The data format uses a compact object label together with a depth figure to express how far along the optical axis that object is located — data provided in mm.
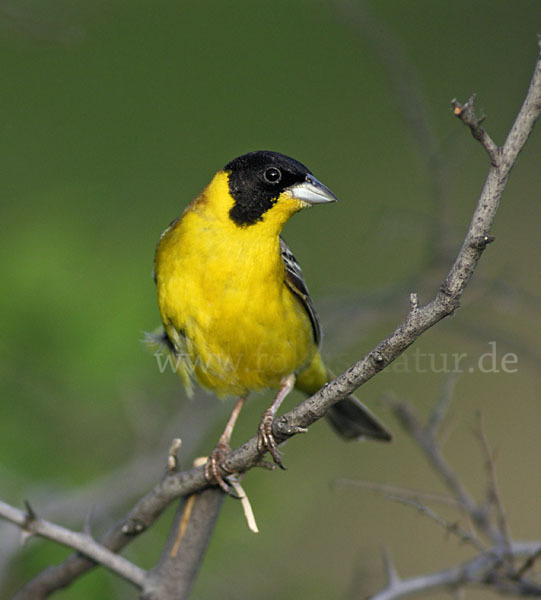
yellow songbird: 6523
